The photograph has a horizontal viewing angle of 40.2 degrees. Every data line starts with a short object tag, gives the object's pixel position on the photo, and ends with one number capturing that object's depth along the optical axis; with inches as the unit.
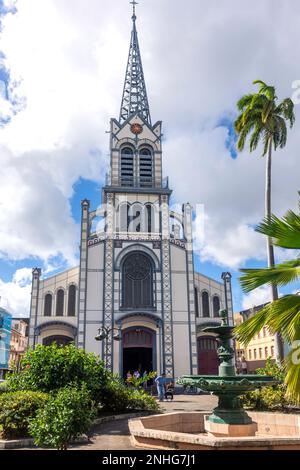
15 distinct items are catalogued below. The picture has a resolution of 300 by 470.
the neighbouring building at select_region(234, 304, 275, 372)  1632.6
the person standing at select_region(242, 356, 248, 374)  1402.6
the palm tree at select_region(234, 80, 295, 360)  749.3
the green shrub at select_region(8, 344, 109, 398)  494.3
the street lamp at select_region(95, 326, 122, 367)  1145.4
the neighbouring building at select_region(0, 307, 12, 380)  1954.7
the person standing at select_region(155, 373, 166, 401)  794.4
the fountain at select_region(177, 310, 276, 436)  335.6
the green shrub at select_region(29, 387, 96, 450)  282.5
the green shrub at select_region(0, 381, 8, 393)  539.5
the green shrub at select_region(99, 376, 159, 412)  557.0
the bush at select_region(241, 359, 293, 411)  540.7
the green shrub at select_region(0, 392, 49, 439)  375.9
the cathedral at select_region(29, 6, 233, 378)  1180.5
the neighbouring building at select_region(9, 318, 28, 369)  2185.0
